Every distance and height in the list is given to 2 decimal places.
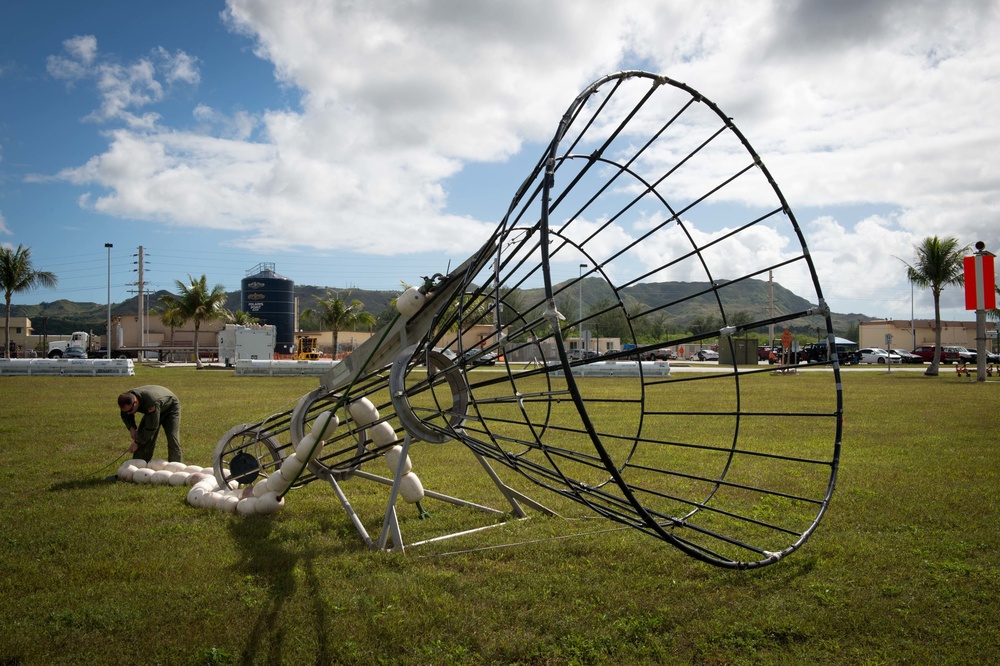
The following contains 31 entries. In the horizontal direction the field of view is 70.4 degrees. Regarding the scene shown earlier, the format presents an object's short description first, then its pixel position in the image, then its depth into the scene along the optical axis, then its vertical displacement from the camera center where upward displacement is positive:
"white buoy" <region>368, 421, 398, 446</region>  6.07 -0.75
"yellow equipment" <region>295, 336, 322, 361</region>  53.06 -0.06
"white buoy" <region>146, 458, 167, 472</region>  8.25 -1.33
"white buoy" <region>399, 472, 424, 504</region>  5.83 -1.17
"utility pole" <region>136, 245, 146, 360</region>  59.56 +5.55
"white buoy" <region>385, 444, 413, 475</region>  5.96 -0.93
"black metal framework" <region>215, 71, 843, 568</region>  4.07 -0.60
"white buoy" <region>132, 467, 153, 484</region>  7.99 -1.41
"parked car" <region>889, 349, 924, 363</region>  50.53 -1.34
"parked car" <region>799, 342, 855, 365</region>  42.06 -0.75
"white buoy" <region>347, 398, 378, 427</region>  5.92 -0.53
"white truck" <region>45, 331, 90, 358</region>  57.60 +0.66
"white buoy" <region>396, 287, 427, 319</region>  5.43 +0.35
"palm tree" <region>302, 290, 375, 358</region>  54.22 +2.92
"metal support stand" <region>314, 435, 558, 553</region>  5.23 -1.35
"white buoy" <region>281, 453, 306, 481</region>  5.72 -0.96
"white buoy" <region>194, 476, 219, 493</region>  7.12 -1.36
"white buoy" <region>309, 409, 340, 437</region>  5.45 -0.58
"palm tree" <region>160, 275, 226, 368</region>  50.31 +3.42
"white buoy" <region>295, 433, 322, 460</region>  5.50 -0.78
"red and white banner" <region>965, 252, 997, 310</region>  25.36 +2.03
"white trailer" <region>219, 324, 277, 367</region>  46.16 +0.34
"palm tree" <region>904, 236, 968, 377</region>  32.84 +3.37
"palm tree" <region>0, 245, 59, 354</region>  41.59 +4.73
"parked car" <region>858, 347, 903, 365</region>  49.84 -1.22
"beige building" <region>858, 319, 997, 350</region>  72.06 +0.61
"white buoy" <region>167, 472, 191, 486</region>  7.88 -1.43
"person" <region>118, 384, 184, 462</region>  8.29 -0.81
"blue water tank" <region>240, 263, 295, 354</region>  84.19 +5.93
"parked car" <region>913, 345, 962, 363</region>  51.09 -1.14
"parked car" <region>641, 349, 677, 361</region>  56.49 -1.03
